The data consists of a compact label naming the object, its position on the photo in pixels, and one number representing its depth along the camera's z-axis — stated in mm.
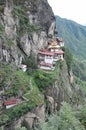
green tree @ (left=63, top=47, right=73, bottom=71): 87719
